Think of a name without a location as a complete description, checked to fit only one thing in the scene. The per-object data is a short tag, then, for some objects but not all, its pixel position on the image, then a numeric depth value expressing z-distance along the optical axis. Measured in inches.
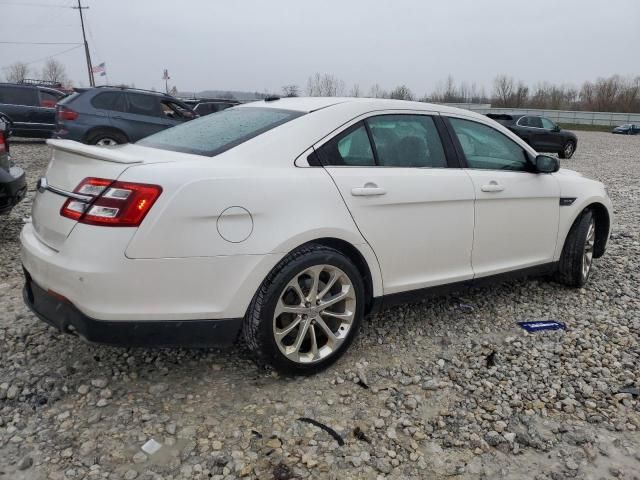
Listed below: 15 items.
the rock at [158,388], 108.7
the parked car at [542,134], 717.3
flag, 1424.0
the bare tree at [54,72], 3331.7
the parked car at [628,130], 1797.5
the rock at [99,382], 109.6
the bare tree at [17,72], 2977.4
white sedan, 94.2
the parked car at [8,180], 186.9
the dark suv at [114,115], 389.7
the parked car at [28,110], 514.0
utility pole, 1573.6
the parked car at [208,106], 651.5
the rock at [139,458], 88.8
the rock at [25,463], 85.8
